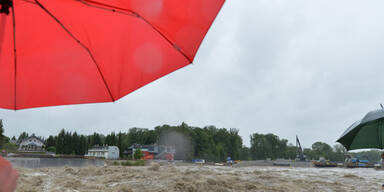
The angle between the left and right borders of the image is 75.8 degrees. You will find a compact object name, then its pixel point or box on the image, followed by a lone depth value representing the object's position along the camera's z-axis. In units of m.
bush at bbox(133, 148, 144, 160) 74.06
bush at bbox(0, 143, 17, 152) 83.03
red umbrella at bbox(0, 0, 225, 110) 2.17
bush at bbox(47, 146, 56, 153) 80.84
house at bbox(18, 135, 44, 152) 96.44
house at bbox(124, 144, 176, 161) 88.56
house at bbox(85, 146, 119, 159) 80.14
